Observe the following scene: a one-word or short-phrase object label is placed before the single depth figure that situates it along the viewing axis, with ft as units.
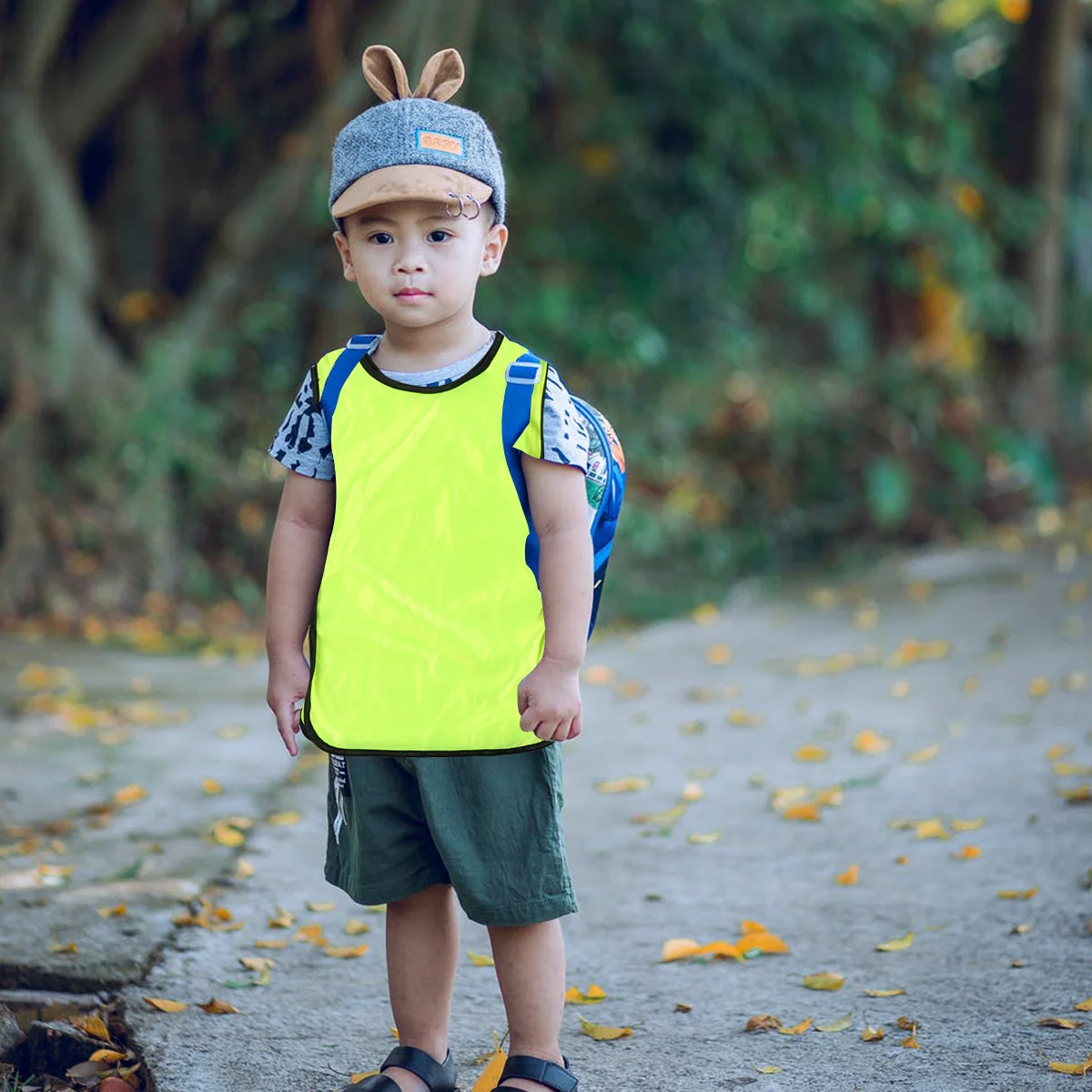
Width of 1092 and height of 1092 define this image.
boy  15.08
